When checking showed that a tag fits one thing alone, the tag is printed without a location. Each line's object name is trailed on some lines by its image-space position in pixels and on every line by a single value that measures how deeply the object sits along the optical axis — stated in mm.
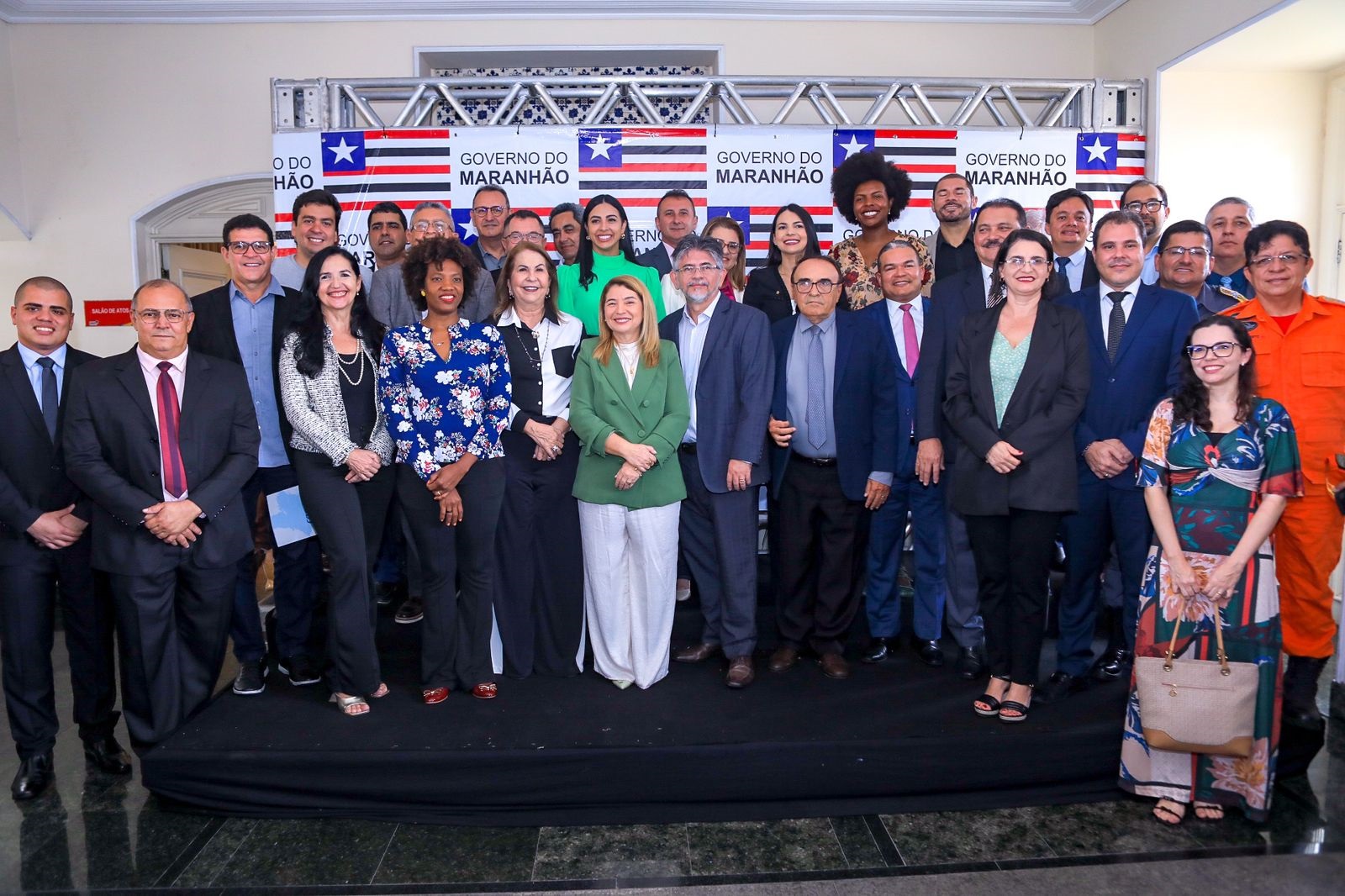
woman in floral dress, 2633
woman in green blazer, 3201
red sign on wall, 7039
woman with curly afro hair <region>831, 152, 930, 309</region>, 4078
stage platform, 2799
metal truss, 5348
